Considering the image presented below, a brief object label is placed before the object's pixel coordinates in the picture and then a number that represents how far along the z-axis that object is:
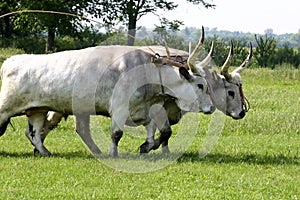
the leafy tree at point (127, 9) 51.12
